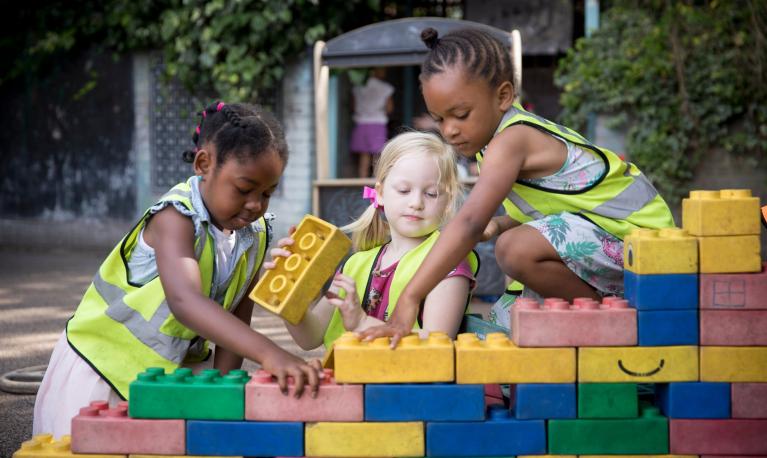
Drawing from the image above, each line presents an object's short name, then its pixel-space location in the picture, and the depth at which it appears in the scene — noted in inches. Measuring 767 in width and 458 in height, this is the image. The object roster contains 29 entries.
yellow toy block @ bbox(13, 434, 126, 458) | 91.3
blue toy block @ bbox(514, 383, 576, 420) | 90.3
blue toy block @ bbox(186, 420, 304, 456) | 90.4
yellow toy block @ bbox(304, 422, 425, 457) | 90.0
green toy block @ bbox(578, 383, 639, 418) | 90.7
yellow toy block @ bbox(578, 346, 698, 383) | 90.5
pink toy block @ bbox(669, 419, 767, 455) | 90.0
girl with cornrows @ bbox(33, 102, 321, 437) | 111.7
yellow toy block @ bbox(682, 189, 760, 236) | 90.8
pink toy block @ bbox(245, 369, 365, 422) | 90.2
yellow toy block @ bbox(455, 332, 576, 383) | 89.7
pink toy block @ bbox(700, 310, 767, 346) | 90.5
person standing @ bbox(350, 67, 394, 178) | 406.6
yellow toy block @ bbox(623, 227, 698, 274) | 90.8
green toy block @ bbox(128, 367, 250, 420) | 90.6
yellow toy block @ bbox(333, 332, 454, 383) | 89.6
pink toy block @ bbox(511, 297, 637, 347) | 90.4
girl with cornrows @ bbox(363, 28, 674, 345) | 116.6
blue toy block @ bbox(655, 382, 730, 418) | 90.3
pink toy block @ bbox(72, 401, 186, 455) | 91.2
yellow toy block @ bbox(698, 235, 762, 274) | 90.8
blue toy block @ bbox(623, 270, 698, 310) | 90.9
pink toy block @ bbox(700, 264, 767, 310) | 90.4
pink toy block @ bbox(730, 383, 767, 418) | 90.3
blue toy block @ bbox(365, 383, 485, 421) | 89.7
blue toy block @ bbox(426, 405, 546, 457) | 89.8
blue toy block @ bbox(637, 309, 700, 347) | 90.8
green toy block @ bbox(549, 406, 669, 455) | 90.3
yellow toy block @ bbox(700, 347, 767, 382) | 90.4
